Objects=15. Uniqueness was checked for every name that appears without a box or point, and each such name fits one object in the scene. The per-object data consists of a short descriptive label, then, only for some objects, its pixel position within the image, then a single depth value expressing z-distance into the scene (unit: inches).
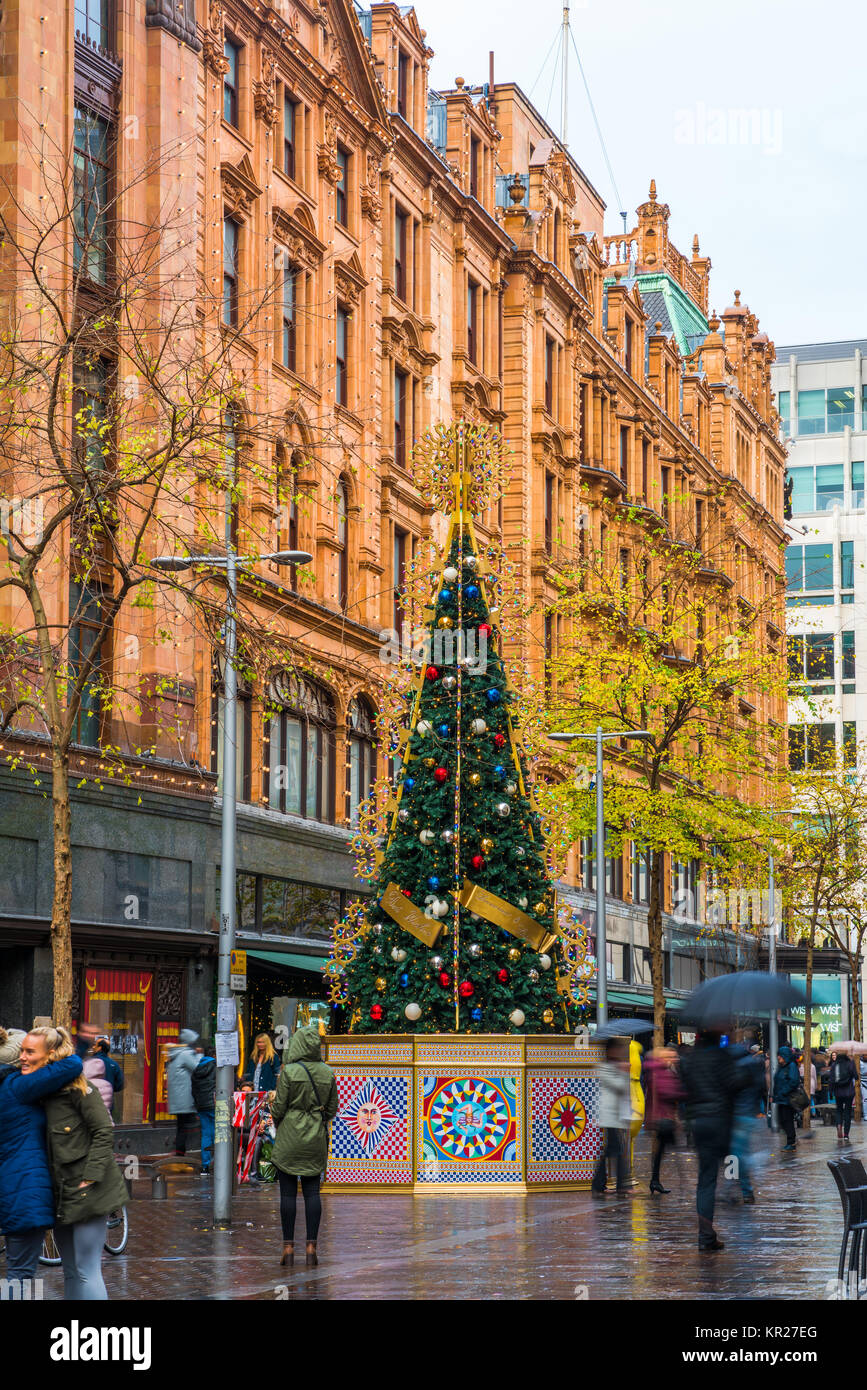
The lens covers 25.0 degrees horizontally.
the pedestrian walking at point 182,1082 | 1044.5
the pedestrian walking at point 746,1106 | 634.8
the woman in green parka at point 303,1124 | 624.4
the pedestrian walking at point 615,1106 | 893.2
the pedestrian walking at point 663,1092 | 892.0
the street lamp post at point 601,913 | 1395.2
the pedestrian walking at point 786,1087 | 1348.4
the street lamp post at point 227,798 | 804.6
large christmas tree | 929.5
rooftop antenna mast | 2346.3
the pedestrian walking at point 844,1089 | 1525.6
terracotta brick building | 1174.3
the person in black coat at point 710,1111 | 625.9
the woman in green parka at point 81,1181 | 414.3
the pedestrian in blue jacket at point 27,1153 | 411.8
